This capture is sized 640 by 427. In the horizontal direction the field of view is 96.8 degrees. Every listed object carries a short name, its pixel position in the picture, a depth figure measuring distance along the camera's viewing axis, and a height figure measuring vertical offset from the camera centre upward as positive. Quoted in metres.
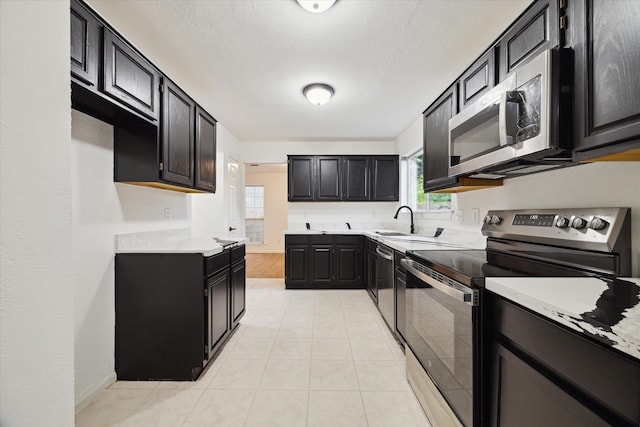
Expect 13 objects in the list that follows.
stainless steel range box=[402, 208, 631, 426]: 1.15 -0.27
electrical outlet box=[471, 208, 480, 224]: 2.38 -0.02
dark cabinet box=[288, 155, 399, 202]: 4.68 +0.57
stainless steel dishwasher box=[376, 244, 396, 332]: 2.62 -0.73
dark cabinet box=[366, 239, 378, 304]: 3.45 -0.74
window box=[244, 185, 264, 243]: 8.25 -0.05
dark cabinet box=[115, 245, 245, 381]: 1.99 -0.73
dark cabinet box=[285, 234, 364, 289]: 4.29 -0.75
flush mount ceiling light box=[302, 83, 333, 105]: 2.79 +1.19
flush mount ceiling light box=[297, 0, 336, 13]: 1.65 +1.22
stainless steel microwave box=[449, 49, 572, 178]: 1.13 +0.43
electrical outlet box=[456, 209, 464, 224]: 2.67 -0.02
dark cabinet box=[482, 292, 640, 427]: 0.64 -0.45
